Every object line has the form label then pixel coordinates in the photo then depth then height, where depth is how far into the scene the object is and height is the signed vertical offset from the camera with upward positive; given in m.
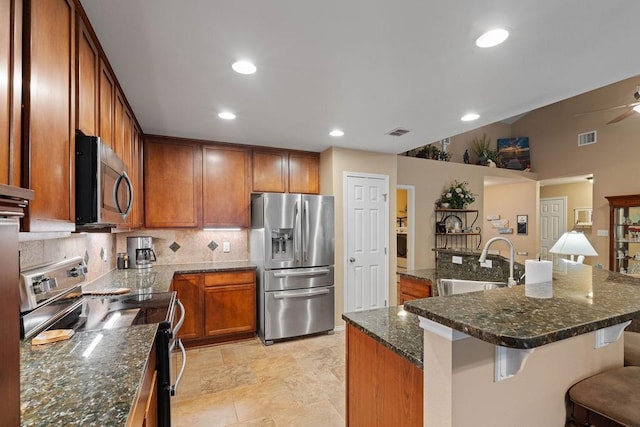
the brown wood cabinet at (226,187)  3.75 +0.35
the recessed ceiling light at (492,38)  1.57 +0.92
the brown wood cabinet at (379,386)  1.25 -0.77
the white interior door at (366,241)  4.08 -0.35
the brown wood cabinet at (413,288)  2.87 -0.71
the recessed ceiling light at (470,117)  2.82 +0.90
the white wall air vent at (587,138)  6.11 +1.53
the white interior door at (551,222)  7.42 -0.18
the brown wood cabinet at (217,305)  3.39 -1.01
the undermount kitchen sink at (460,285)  2.42 -0.57
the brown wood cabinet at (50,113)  0.95 +0.35
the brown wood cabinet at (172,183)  3.51 +0.37
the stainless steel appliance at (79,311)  1.38 -0.53
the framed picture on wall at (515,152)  6.93 +1.40
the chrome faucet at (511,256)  1.86 -0.25
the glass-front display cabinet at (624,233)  5.36 -0.33
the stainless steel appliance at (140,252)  3.29 -0.39
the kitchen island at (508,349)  0.87 -0.46
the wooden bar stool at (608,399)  1.20 -0.75
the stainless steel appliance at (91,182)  1.33 +0.15
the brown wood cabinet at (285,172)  3.97 +0.57
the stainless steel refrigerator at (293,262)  3.58 -0.56
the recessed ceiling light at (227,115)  2.80 +0.92
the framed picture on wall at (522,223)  6.97 -0.19
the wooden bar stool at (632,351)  1.68 -0.76
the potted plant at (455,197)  5.34 +0.30
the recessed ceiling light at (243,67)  1.90 +0.93
